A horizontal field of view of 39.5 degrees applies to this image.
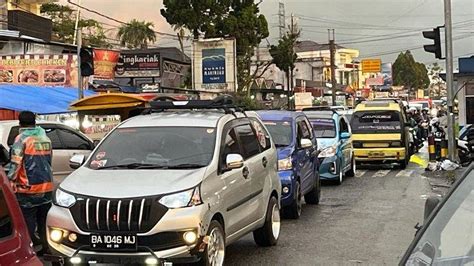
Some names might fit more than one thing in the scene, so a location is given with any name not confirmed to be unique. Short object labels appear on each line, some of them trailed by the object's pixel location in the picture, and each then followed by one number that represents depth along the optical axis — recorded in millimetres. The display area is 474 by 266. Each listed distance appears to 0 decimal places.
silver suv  6270
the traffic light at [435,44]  18406
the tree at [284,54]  50531
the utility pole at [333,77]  59125
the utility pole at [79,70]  14917
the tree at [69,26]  55325
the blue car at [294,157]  11258
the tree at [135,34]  67000
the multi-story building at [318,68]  78675
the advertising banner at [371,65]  85312
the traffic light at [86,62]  14812
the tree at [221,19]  39969
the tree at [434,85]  154875
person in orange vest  7895
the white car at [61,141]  9595
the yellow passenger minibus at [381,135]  21266
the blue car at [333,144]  16359
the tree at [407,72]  126250
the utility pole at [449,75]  18691
